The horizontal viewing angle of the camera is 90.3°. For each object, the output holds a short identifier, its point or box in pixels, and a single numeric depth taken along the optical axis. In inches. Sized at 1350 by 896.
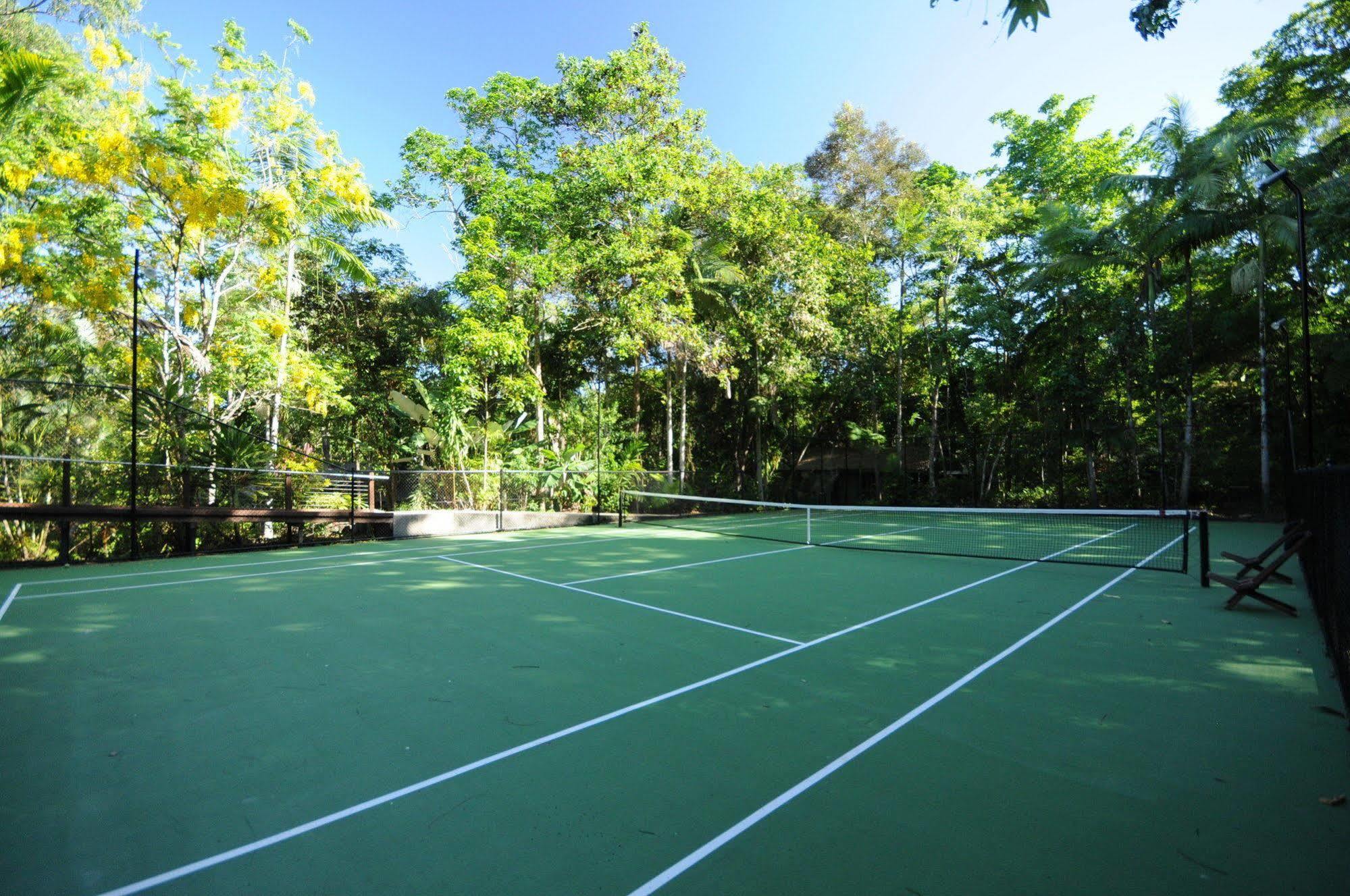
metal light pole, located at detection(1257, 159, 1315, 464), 328.2
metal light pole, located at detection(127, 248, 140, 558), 357.2
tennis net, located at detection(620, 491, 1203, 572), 432.5
